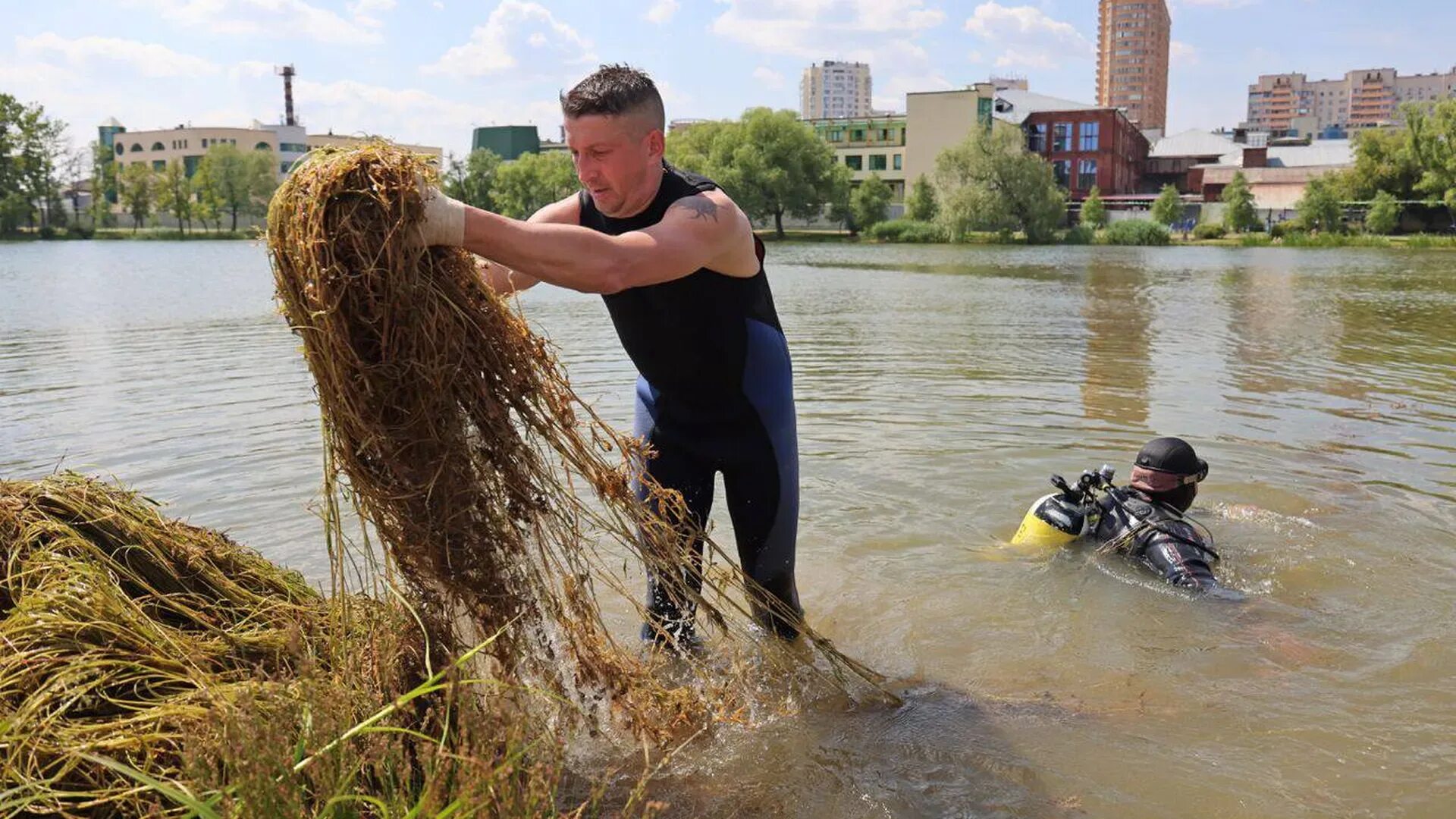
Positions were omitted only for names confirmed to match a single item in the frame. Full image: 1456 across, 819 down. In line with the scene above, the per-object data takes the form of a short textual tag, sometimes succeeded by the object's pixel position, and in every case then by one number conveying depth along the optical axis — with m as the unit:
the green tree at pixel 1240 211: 80.19
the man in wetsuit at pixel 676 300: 3.12
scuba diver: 5.96
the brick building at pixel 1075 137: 103.88
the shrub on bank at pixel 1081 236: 70.12
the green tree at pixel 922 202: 85.69
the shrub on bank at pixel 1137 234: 68.56
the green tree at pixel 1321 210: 73.56
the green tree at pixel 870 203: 87.06
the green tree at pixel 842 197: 86.50
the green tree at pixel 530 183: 95.00
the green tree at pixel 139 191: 106.69
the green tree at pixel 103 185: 105.00
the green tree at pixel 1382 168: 77.69
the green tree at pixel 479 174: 99.44
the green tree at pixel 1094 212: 81.29
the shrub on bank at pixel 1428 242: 58.16
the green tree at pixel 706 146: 85.69
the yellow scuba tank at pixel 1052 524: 6.53
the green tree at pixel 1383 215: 72.44
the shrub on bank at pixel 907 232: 72.81
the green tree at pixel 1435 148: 73.00
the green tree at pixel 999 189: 68.62
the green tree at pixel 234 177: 108.38
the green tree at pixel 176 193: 106.31
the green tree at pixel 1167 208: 85.69
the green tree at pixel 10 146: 91.94
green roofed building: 139.75
